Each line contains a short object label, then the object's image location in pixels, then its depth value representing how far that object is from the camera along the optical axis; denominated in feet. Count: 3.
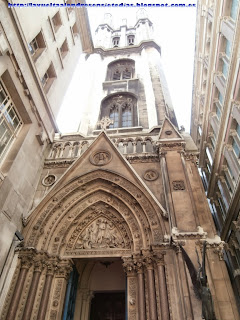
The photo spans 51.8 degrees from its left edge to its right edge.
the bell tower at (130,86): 49.67
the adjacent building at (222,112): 35.04
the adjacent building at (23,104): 27.32
